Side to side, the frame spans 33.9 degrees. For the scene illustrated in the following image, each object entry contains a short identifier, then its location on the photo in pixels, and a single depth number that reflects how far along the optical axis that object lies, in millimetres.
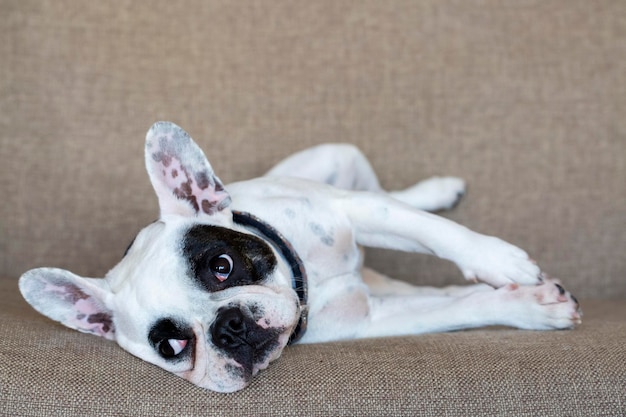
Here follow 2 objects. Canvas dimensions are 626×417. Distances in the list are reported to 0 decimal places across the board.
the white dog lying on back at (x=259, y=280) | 801
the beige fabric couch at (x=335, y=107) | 1159
